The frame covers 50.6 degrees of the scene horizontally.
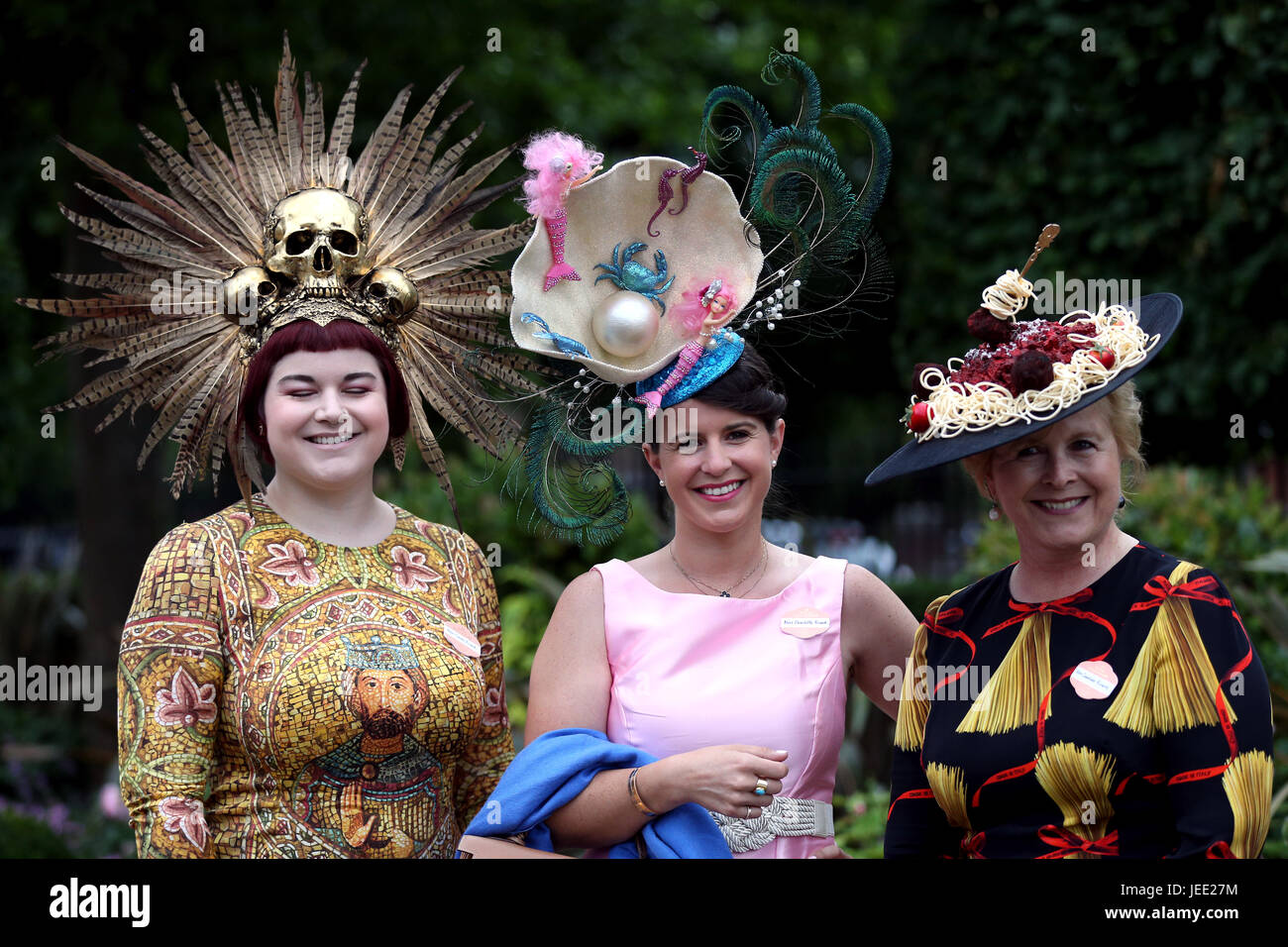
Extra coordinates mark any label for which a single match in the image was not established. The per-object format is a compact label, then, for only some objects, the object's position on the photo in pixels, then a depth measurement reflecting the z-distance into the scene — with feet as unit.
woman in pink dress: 9.64
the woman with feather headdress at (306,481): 9.37
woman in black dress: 7.77
